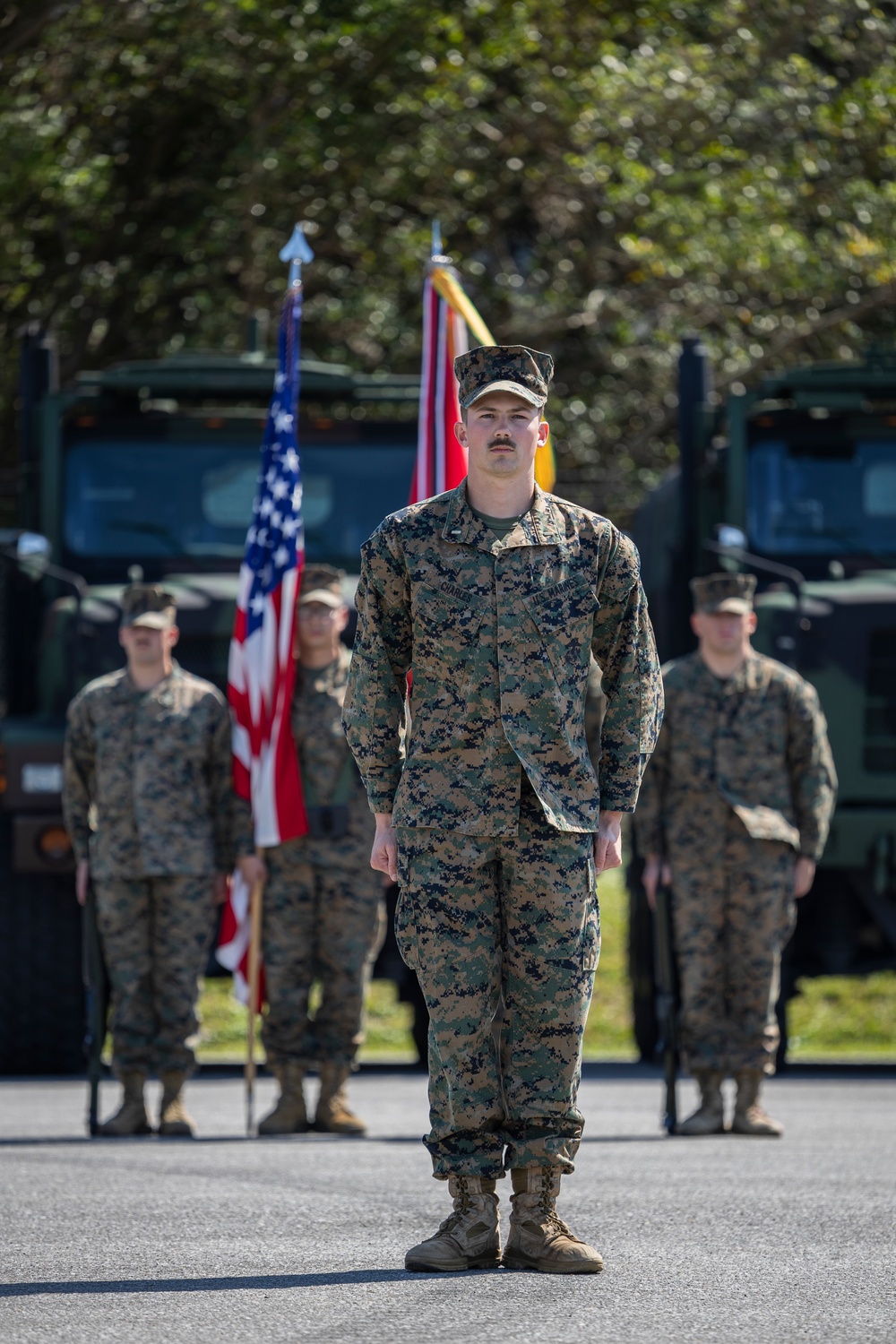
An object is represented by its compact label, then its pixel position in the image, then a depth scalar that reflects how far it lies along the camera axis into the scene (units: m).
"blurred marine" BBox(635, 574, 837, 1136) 16.94
